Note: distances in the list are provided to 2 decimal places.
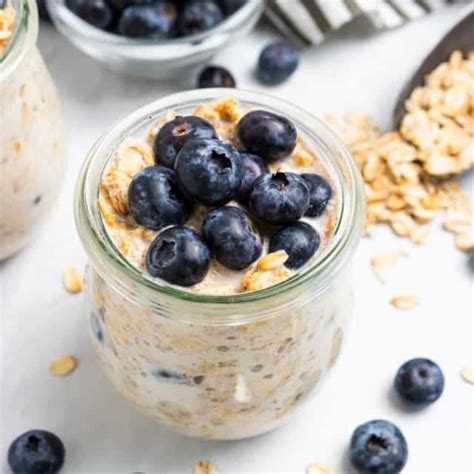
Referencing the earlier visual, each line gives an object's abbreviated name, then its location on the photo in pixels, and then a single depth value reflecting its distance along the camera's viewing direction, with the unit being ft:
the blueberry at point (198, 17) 1.82
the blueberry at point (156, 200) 1.25
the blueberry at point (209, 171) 1.23
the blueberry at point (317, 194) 1.29
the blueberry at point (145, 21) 1.79
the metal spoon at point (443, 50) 1.77
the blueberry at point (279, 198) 1.23
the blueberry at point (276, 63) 1.82
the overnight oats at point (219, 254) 1.23
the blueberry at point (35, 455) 1.46
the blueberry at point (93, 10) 1.80
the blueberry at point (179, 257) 1.22
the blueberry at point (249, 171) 1.27
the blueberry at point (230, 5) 1.83
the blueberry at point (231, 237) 1.22
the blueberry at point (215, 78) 1.80
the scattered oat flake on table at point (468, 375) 1.55
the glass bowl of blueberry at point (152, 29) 1.77
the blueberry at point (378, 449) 1.46
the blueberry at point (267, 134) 1.29
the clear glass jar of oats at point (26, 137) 1.45
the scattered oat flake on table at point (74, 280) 1.62
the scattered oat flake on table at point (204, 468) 1.47
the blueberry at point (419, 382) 1.51
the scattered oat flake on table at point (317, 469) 1.48
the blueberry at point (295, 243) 1.24
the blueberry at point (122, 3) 1.81
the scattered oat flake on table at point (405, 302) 1.61
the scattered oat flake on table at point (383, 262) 1.65
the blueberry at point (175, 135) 1.30
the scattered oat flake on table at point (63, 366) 1.55
